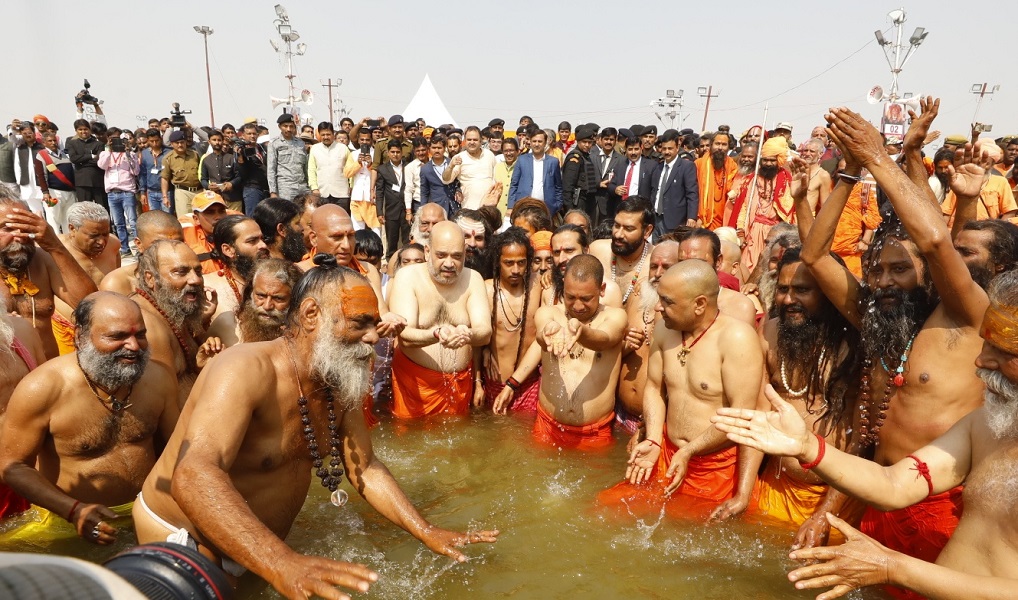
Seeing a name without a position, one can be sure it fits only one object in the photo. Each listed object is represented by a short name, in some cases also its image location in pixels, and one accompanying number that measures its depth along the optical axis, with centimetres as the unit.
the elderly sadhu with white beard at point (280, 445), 250
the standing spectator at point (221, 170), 1169
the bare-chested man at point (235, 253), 509
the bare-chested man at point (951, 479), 247
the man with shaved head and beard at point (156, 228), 556
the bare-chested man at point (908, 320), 318
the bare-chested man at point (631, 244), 607
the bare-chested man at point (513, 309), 601
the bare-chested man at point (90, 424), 330
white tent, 2525
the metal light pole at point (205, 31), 3372
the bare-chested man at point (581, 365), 489
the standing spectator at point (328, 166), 1200
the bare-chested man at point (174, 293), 433
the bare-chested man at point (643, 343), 534
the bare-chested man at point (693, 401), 407
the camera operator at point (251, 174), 1194
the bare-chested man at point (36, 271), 425
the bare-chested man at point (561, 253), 588
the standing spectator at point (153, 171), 1338
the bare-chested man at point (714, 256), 466
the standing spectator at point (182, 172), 1225
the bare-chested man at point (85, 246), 534
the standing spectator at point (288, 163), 1195
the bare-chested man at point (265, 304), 443
